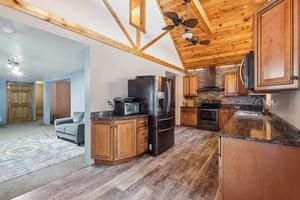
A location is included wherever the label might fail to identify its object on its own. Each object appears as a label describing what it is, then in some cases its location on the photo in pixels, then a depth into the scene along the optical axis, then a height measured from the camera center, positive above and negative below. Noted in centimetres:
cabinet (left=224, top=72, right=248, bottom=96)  657 +52
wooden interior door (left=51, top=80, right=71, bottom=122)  938 -7
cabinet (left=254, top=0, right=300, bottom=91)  140 +49
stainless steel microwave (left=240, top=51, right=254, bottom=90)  207 +34
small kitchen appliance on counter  374 -16
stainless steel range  673 -69
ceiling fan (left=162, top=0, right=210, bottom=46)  325 +151
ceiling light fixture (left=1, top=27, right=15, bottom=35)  283 +115
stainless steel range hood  728 +79
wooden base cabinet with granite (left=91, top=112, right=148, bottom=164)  335 -78
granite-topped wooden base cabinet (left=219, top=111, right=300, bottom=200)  133 -55
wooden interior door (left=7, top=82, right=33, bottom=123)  902 -13
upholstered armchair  466 -86
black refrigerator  398 -15
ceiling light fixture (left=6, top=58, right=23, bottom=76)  526 +110
